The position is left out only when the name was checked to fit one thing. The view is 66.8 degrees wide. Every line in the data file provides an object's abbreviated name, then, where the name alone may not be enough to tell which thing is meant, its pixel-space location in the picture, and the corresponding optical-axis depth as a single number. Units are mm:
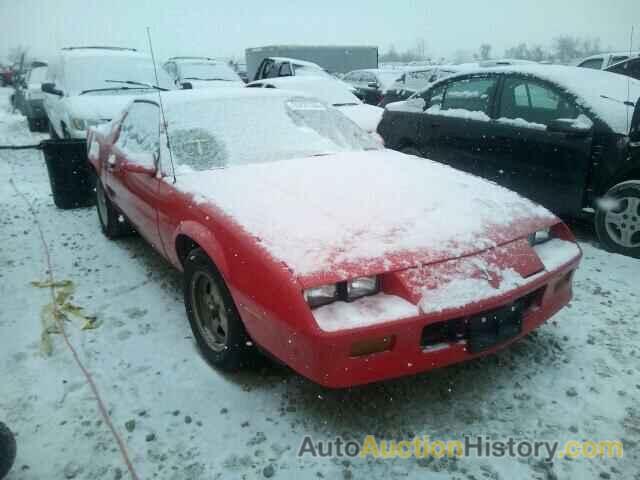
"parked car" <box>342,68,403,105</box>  12680
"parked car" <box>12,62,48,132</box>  10852
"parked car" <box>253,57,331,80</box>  10461
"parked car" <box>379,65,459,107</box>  11898
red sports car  1926
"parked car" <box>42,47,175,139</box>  6402
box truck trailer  22344
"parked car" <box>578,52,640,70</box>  9375
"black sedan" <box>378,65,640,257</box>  3896
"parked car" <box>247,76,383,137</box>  7910
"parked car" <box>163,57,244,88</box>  10727
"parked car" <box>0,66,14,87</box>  31125
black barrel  5301
